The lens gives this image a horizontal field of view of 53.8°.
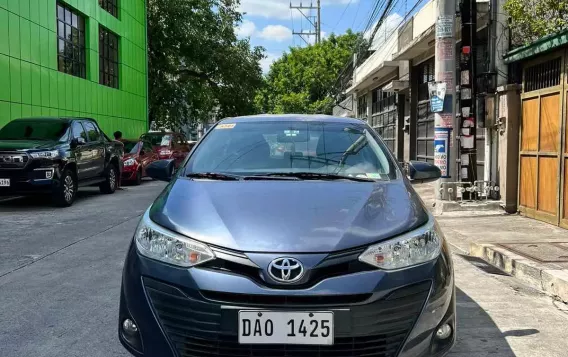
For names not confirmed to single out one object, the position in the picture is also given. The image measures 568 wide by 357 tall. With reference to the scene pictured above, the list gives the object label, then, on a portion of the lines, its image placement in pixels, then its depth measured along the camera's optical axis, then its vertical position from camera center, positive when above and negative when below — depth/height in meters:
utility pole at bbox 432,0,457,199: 10.29 +1.39
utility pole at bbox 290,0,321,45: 49.09 +12.31
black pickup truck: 9.98 +0.08
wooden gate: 8.04 +0.34
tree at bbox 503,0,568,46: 6.97 +1.92
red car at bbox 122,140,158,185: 16.09 +0.10
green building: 15.59 +3.58
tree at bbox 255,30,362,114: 46.25 +7.42
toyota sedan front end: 2.47 -0.53
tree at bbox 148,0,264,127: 28.98 +5.37
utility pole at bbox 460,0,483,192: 10.40 +1.41
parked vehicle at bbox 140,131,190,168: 18.17 +0.59
